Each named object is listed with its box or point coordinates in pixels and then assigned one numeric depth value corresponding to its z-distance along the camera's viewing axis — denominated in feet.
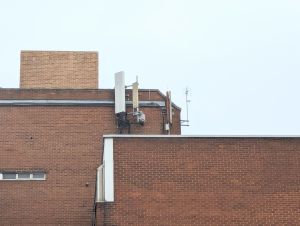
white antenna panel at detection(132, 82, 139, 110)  82.77
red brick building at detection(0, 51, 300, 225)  56.90
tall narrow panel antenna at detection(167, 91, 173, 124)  85.12
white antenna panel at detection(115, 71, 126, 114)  82.48
